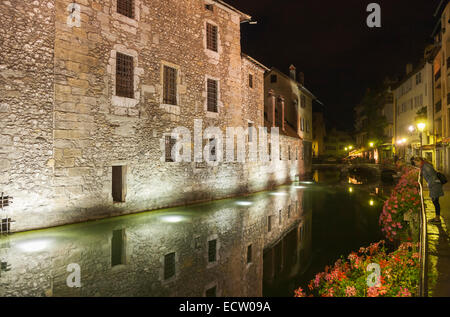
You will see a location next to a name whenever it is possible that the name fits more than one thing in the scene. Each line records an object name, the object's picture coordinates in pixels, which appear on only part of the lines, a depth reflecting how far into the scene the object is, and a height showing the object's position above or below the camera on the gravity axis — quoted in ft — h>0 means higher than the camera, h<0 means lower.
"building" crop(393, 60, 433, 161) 100.48 +22.16
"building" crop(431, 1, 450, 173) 79.56 +21.63
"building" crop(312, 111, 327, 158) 221.25 +25.48
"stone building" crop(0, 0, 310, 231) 29.60 +7.95
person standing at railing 25.53 -1.63
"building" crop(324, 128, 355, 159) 257.75 +19.55
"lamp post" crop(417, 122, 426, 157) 45.29 +5.96
